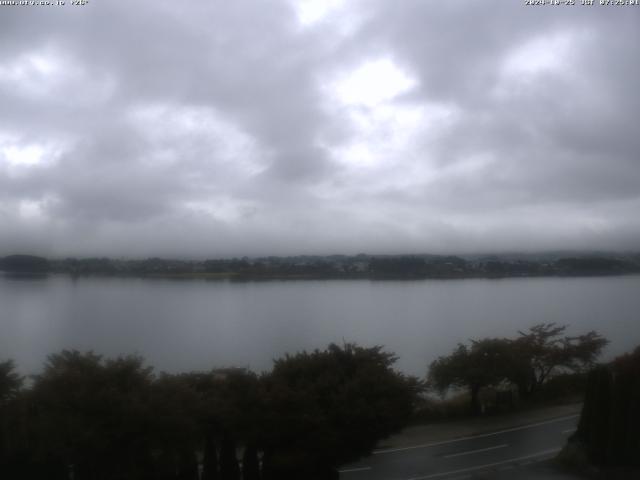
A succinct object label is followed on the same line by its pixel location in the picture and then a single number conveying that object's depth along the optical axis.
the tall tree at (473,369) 21.30
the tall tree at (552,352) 23.75
